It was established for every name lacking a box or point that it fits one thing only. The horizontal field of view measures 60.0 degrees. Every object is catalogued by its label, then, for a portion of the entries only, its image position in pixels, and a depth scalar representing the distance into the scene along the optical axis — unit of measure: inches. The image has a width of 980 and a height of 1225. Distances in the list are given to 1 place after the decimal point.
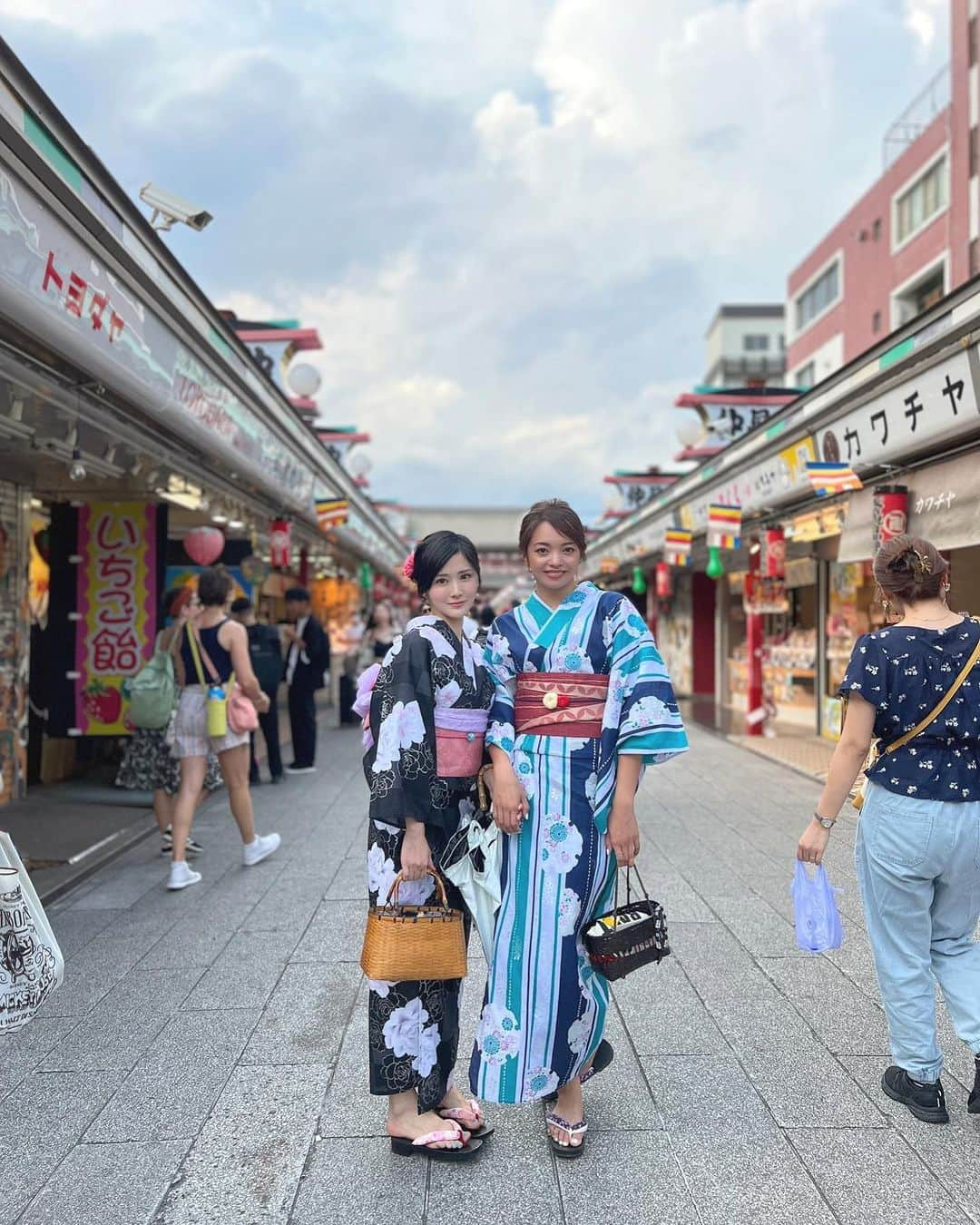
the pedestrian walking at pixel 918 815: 105.0
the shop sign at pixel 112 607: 293.9
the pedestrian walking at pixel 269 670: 329.1
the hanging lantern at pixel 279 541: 406.6
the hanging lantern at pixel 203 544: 315.9
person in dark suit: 355.9
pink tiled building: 761.0
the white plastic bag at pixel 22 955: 93.2
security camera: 215.2
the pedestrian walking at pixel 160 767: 217.9
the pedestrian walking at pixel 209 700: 201.9
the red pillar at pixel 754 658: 471.5
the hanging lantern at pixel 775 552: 397.7
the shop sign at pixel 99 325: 129.8
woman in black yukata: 96.7
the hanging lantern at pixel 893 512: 258.2
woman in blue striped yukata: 98.0
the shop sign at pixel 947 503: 224.8
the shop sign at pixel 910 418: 209.6
